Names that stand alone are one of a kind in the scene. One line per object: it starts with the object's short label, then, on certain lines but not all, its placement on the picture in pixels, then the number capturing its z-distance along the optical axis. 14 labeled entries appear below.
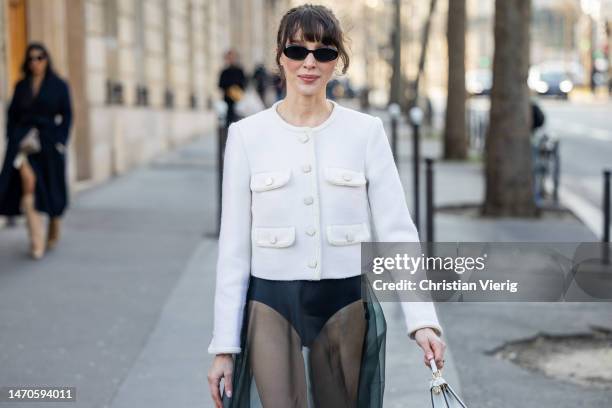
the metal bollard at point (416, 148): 10.78
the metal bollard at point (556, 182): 15.41
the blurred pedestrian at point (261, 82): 32.50
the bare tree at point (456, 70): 22.09
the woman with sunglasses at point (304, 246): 3.34
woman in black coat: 9.84
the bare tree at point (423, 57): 31.53
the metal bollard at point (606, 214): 9.48
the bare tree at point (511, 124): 13.43
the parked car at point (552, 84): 59.53
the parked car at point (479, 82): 58.68
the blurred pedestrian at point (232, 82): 22.30
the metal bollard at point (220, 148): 11.27
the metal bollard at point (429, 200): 9.28
